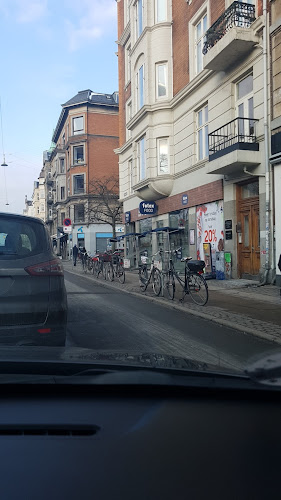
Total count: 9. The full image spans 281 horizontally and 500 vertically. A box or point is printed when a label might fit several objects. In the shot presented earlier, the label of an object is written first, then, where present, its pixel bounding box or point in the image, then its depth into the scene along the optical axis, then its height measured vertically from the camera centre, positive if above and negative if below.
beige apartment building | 12.33 +4.81
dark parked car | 3.91 -0.34
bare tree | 38.34 +5.27
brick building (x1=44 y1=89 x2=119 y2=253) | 44.06 +10.92
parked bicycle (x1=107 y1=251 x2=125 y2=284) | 15.59 -0.69
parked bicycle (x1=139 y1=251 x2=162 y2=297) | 11.10 -0.79
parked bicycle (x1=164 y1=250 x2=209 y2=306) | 9.27 -0.78
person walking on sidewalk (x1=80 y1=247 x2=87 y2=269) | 22.11 -0.33
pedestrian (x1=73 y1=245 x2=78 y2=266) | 27.87 -0.14
